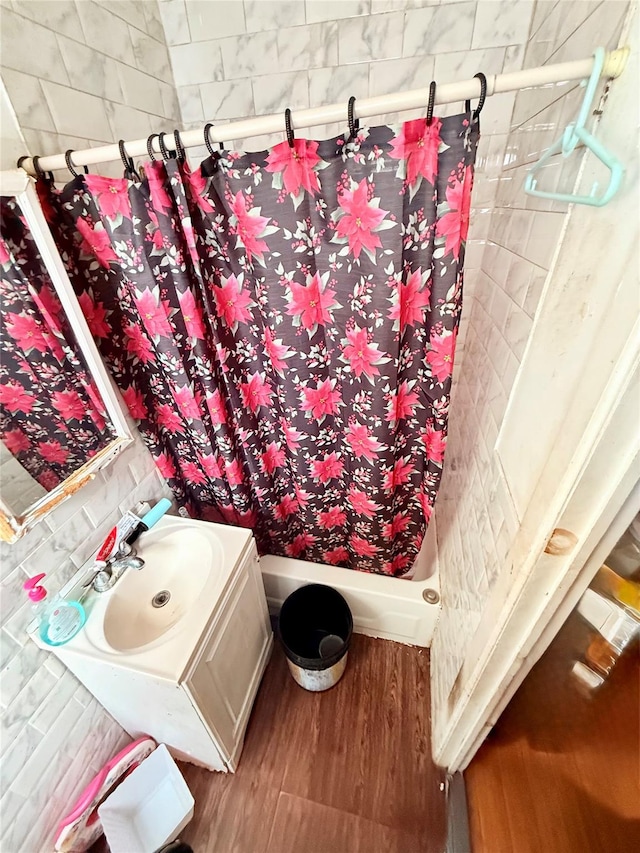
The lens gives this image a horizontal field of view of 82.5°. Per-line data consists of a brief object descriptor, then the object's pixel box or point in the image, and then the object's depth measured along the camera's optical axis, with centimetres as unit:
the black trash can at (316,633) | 129
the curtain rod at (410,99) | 56
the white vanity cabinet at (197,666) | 93
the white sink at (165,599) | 94
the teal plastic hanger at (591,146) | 48
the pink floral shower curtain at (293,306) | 79
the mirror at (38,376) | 85
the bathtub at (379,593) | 143
